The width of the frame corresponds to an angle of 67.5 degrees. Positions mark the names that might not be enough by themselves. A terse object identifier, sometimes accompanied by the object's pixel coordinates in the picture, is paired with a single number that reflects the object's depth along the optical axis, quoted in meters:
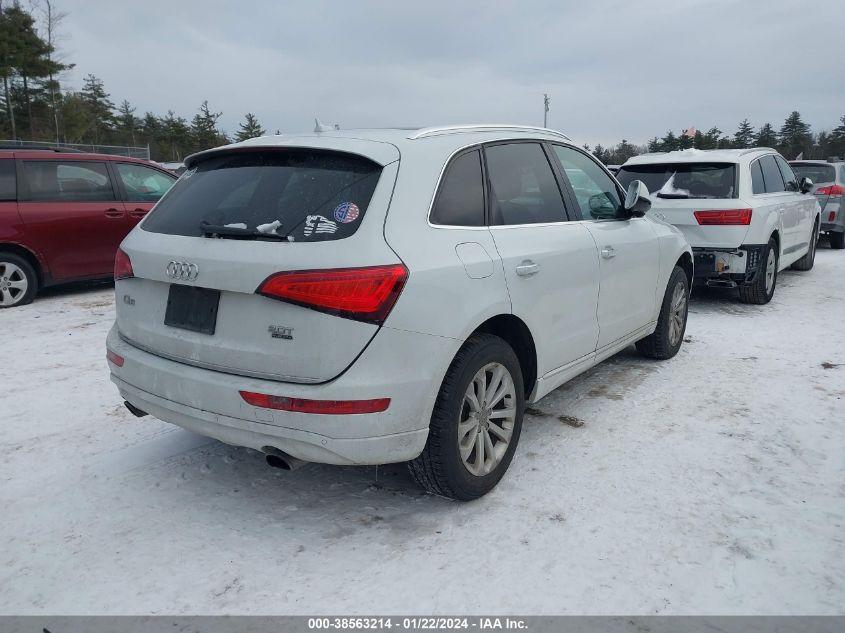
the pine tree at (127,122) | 65.00
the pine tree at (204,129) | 65.56
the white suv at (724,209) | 6.73
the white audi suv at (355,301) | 2.45
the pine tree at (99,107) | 58.19
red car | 7.17
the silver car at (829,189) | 11.88
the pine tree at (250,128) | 73.25
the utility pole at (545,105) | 46.70
